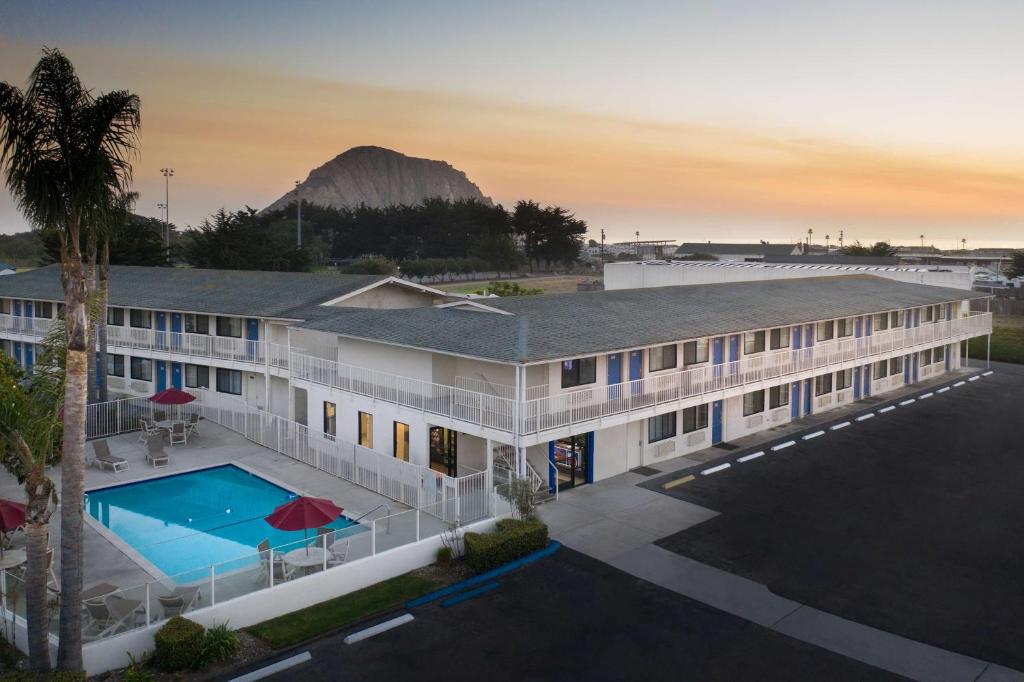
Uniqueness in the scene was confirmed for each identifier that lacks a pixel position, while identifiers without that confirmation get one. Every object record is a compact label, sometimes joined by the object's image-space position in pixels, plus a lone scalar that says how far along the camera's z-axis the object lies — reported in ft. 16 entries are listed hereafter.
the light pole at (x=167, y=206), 242.78
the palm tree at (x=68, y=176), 41.55
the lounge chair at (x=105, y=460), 87.15
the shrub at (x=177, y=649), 45.91
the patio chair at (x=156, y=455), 89.86
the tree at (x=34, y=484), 42.68
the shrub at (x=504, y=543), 60.13
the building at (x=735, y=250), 386.93
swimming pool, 69.41
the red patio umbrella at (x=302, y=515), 57.47
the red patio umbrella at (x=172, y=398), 102.01
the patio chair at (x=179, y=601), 49.55
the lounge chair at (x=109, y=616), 47.29
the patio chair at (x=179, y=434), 98.17
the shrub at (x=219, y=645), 47.06
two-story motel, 77.71
